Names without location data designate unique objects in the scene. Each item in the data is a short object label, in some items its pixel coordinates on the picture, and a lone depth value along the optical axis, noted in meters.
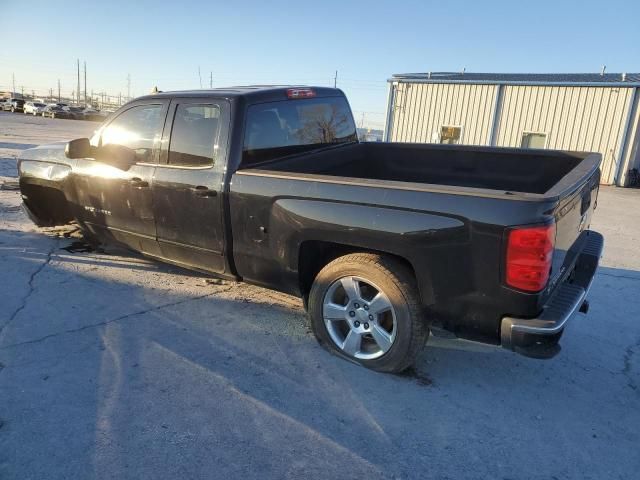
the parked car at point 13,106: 52.06
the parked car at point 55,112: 48.12
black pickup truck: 2.59
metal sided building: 15.86
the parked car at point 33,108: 50.81
